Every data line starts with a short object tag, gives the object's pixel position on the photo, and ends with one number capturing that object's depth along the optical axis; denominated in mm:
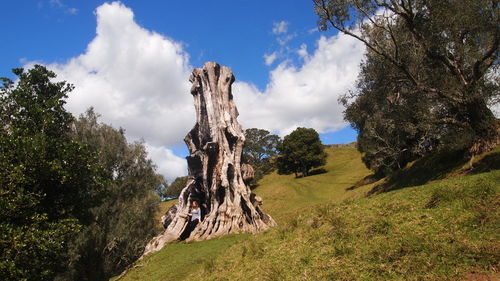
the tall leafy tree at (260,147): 105500
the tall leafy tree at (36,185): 12203
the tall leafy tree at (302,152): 84031
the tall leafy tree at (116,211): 28906
